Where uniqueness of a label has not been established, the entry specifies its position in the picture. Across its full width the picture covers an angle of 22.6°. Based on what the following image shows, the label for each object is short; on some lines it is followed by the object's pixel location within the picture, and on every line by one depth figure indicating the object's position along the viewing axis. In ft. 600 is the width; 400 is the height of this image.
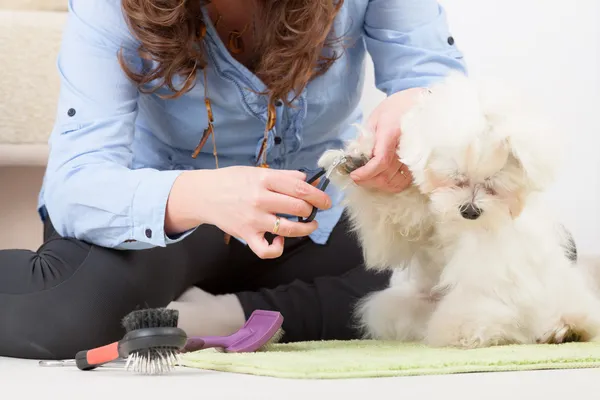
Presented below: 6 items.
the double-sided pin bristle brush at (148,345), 5.24
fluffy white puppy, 5.54
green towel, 5.20
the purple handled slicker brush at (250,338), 5.97
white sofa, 8.39
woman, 5.87
